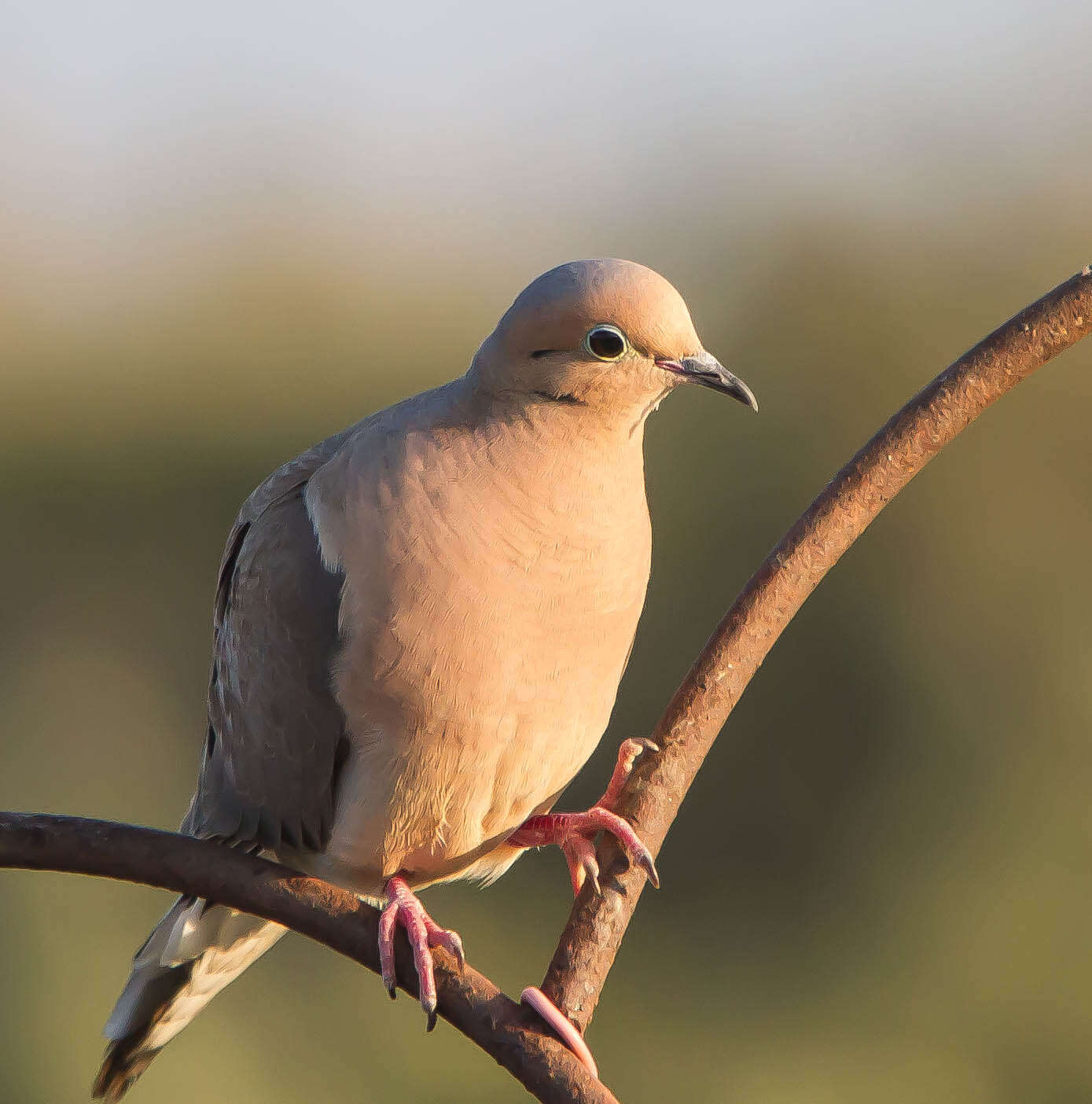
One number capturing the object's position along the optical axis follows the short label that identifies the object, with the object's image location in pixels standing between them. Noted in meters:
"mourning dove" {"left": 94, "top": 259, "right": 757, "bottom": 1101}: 5.38
